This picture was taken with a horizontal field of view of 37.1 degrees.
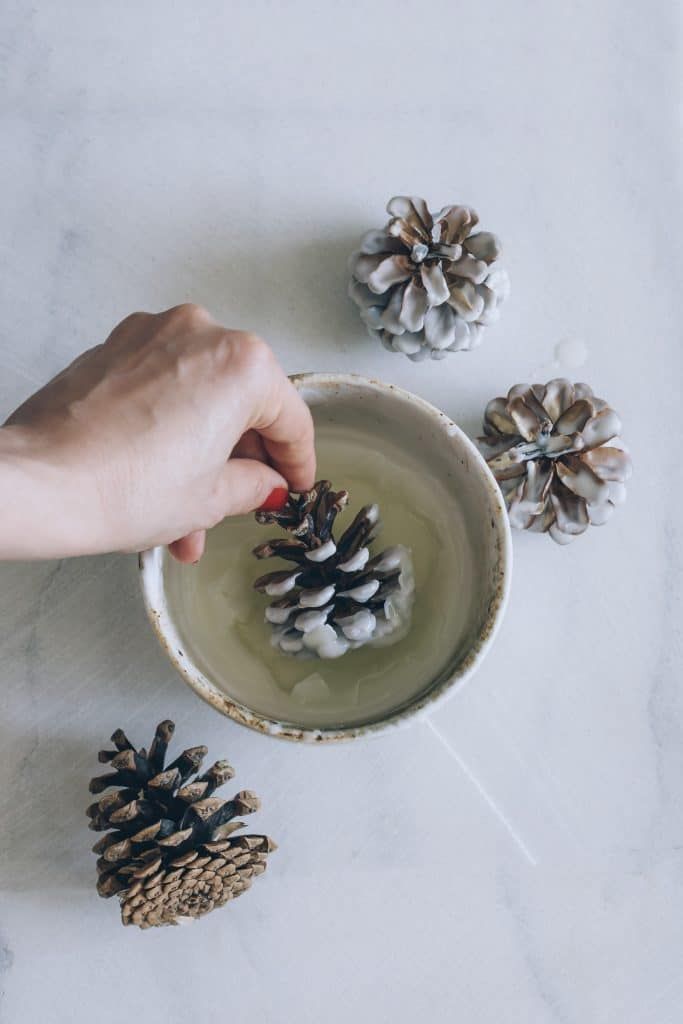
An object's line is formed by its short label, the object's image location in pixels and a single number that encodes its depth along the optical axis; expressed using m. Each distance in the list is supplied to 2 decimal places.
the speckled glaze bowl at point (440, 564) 0.46
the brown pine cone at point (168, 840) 0.50
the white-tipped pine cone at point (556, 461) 0.54
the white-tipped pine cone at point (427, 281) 0.53
